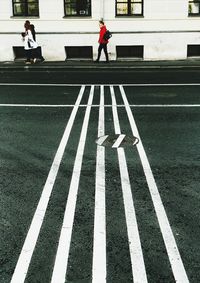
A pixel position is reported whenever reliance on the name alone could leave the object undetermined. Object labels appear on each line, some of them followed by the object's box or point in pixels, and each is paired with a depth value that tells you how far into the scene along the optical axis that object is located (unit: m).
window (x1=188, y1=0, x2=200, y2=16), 21.50
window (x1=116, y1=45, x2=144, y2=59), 22.03
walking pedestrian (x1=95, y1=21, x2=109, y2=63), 20.27
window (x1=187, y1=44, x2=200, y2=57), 22.07
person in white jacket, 20.13
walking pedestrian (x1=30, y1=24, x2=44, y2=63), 21.45
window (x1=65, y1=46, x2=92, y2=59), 22.16
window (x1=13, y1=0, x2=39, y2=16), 21.88
